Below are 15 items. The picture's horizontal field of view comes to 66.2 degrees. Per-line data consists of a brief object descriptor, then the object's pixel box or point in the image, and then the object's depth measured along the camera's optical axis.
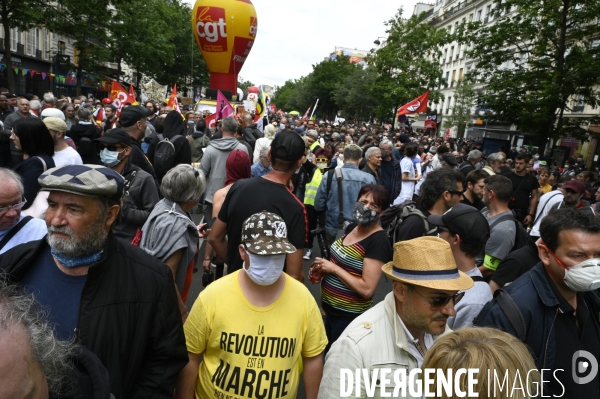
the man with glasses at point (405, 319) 2.11
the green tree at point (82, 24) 21.64
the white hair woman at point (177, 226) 3.20
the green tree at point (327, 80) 75.12
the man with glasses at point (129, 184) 3.70
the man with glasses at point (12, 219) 2.67
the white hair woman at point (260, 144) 8.02
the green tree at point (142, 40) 36.00
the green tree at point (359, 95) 54.19
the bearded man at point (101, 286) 2.02
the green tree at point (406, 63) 30.55
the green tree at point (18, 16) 17.78
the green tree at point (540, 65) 13.29
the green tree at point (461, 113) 41.00
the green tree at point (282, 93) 156.52
